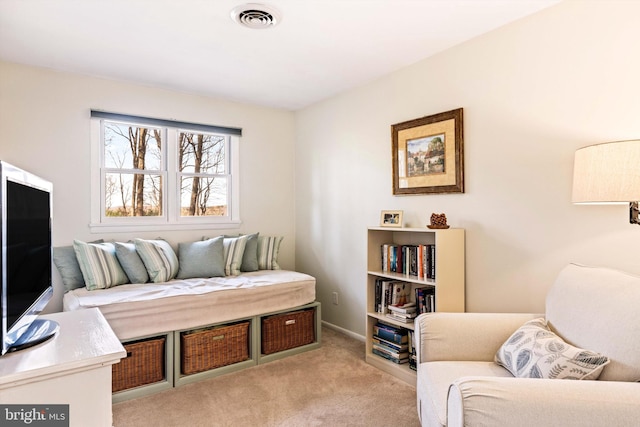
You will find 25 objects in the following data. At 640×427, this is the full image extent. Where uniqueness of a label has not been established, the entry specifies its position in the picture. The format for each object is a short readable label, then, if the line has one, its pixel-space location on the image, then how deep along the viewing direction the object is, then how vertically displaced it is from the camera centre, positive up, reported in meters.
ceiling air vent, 2.13 +1.20
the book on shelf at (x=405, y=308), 2.74 -0.70
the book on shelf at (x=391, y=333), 2.79 -0.92
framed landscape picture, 2.65 +0.46
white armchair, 1.18 -0.59
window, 3.29 +0.42
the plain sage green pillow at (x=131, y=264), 2.98 -0.38
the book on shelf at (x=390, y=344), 2.76 -0.99
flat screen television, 1.24 -0.16
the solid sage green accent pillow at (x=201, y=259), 3.29 -0.39
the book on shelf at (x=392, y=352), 2.75 -1.04
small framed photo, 2.96 -0.03
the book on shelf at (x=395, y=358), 2.75 -1.08
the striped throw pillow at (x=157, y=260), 3.07 -0.36
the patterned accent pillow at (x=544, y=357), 1.44 -0.60
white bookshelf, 2.48 -0.44
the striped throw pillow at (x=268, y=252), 3.75 -0.37
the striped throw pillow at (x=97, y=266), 2.79 -0.38
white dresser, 1.16 -0.52
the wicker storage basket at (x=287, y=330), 3.06 -0.99
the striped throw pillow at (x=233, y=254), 3.49 -0.36
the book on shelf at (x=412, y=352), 2.65 -1.01
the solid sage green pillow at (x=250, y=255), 3.63 -0.39
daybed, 2.53 -0.64
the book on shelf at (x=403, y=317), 2.72 -0.76
